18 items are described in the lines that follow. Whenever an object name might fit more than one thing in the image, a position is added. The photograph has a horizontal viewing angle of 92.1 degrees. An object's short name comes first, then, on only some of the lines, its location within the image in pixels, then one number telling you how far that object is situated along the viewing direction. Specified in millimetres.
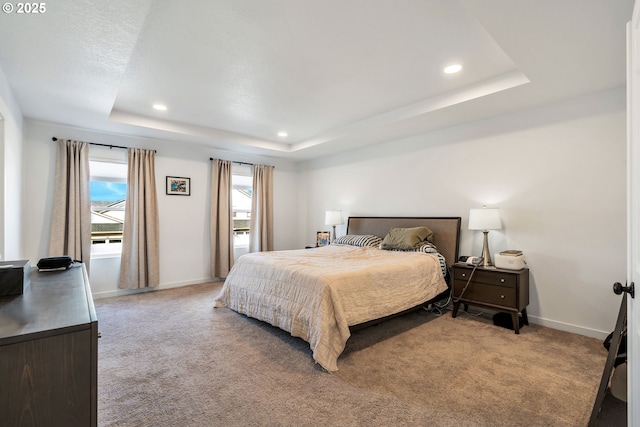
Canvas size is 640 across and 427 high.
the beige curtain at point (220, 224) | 5426
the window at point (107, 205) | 4578
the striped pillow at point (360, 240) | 4594
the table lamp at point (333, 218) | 5422
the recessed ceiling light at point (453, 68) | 2809
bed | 2531
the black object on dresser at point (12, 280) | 1363
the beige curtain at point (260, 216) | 5984
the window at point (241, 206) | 5914
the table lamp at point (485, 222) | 3391
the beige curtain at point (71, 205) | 4082
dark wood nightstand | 3107
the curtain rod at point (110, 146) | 4426
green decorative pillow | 3992
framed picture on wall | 5055
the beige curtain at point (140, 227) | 4609
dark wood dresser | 857
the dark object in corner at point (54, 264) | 2125
